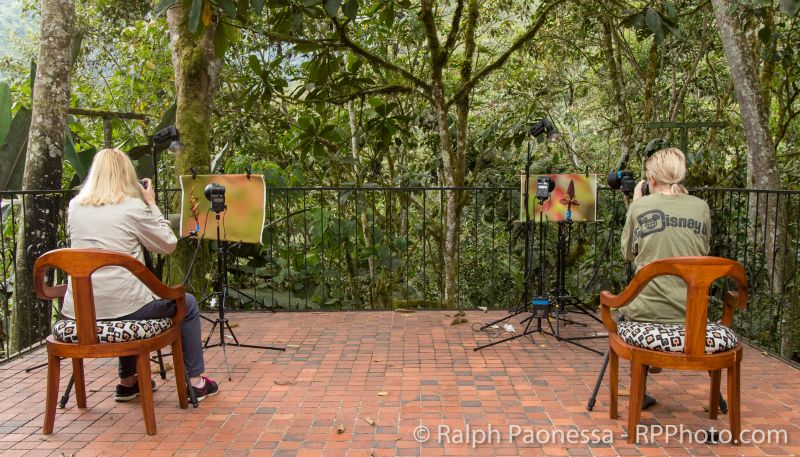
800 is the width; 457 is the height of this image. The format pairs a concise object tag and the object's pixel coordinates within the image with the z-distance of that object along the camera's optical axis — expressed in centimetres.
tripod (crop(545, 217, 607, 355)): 542
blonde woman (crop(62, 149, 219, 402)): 353
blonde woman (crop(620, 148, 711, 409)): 337
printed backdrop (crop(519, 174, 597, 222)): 569
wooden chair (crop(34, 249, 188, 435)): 323
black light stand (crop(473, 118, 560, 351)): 513
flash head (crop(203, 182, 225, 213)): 468
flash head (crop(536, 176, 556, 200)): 522
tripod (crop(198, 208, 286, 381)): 496
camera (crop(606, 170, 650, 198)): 443
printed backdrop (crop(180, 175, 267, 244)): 545
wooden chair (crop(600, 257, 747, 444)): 304
